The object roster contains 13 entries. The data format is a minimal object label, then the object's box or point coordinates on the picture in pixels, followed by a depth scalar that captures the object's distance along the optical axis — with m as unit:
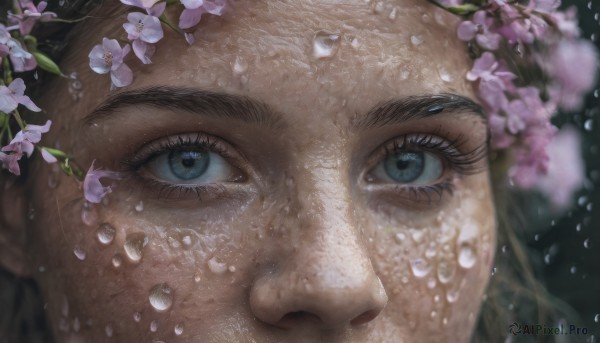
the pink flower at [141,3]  0.44
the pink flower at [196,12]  0.45
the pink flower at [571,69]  0.54
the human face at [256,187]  0.44
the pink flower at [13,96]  0.44
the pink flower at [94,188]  0.45
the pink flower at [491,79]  0.48
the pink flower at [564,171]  0.59
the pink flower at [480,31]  0.48
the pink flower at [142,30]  0.44
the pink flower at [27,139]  0.44
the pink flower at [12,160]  0.44
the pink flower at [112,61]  0.45
